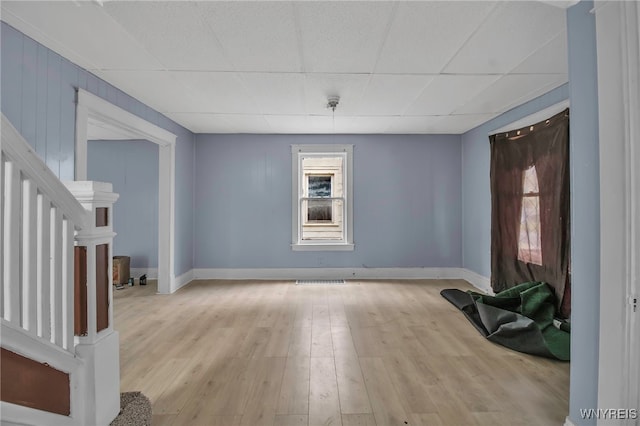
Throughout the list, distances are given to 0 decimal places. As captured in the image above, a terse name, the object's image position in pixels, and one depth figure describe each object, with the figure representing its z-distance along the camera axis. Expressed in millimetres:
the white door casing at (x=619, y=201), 1304
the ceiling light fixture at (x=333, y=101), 3473
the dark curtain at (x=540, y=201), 3053
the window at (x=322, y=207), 5414
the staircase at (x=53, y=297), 1100
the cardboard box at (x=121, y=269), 5004
